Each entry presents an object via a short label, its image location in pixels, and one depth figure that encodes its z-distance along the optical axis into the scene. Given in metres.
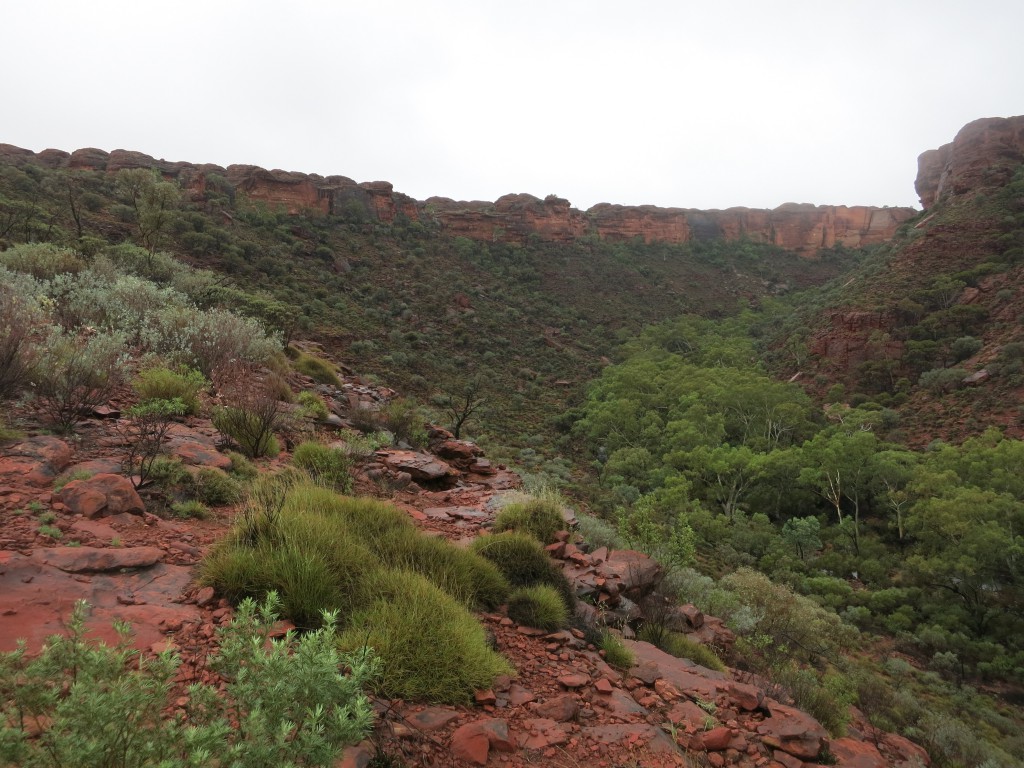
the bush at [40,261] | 10.72
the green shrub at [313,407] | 8.44
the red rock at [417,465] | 7.38
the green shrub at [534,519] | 5.74
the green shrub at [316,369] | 12.32
